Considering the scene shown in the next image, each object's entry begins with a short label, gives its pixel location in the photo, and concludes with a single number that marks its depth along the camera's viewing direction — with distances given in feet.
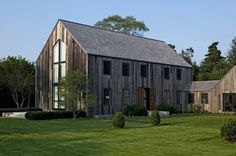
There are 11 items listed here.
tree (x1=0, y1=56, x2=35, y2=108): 140.46
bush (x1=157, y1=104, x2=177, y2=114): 125.39
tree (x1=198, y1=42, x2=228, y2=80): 224.12
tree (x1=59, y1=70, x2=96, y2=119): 101.65
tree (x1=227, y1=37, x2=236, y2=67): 211.41
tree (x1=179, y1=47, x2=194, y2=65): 248.71
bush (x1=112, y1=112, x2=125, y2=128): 72.18
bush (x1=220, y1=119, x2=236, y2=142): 52.06
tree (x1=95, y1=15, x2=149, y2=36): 229.86
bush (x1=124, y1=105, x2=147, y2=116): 114.62
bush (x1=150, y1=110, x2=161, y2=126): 75.92
